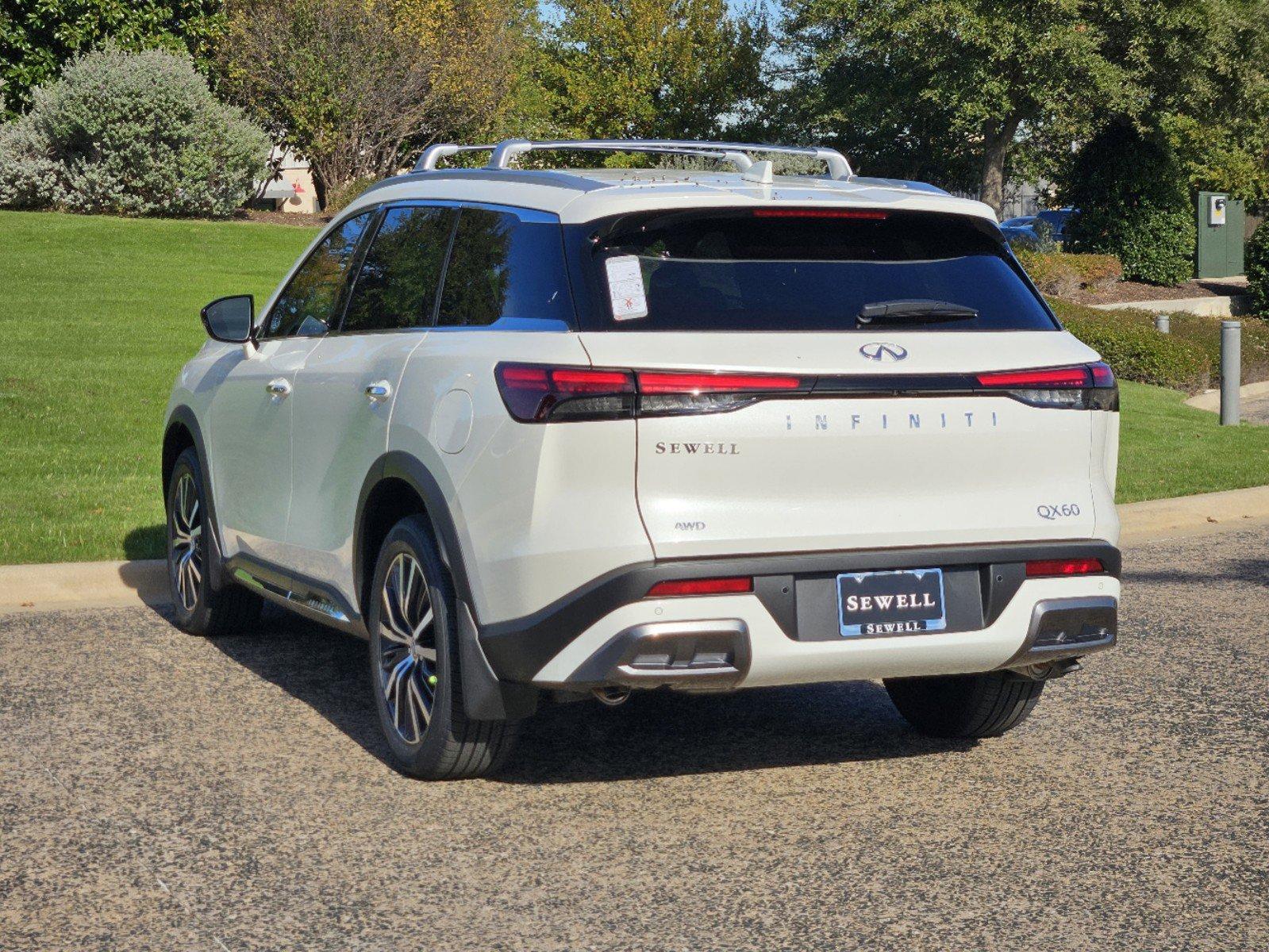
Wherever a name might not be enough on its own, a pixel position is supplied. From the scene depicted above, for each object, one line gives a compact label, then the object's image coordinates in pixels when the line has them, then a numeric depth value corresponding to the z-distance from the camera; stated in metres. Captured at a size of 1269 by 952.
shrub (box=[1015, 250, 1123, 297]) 29.84
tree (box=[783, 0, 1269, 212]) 33.16
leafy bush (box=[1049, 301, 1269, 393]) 20.47
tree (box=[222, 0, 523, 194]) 35.97
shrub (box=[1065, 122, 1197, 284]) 34.69
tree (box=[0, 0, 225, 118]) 34.47
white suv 4.51
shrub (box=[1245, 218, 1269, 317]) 30.39
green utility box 35.38
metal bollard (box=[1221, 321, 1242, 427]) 16.14
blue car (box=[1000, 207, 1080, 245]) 35.35
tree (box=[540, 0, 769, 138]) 47.28
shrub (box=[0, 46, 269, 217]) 30.02
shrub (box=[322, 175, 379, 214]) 33.75
